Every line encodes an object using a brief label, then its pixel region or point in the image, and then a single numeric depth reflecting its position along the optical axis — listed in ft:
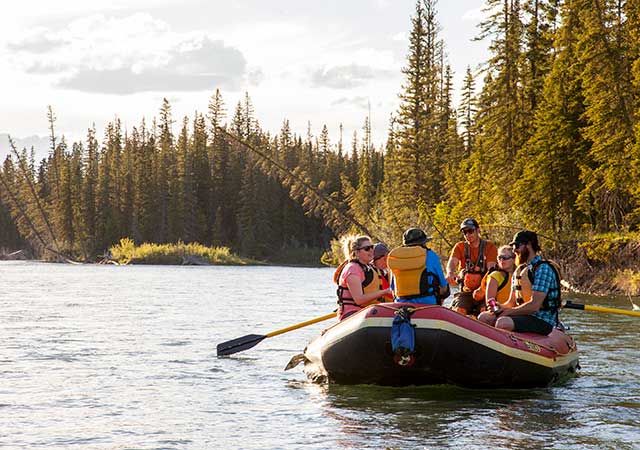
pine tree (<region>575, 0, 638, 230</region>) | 115.65
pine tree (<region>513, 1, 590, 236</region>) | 129.59
